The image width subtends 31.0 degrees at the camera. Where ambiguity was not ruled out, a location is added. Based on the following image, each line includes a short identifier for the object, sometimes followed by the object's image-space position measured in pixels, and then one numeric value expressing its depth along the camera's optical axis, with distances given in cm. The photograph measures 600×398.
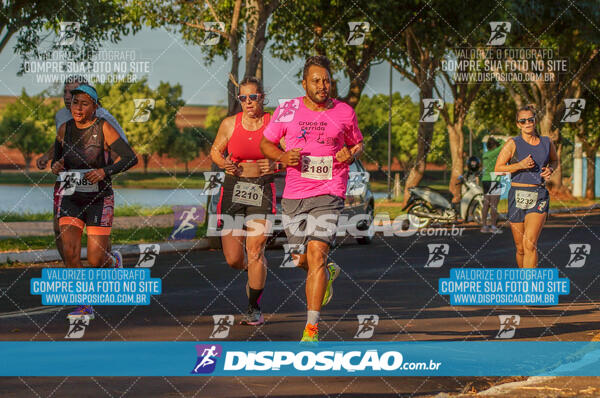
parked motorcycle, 2495
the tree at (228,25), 2114
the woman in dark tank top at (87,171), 881
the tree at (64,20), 2156
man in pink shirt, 774
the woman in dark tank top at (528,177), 1068
